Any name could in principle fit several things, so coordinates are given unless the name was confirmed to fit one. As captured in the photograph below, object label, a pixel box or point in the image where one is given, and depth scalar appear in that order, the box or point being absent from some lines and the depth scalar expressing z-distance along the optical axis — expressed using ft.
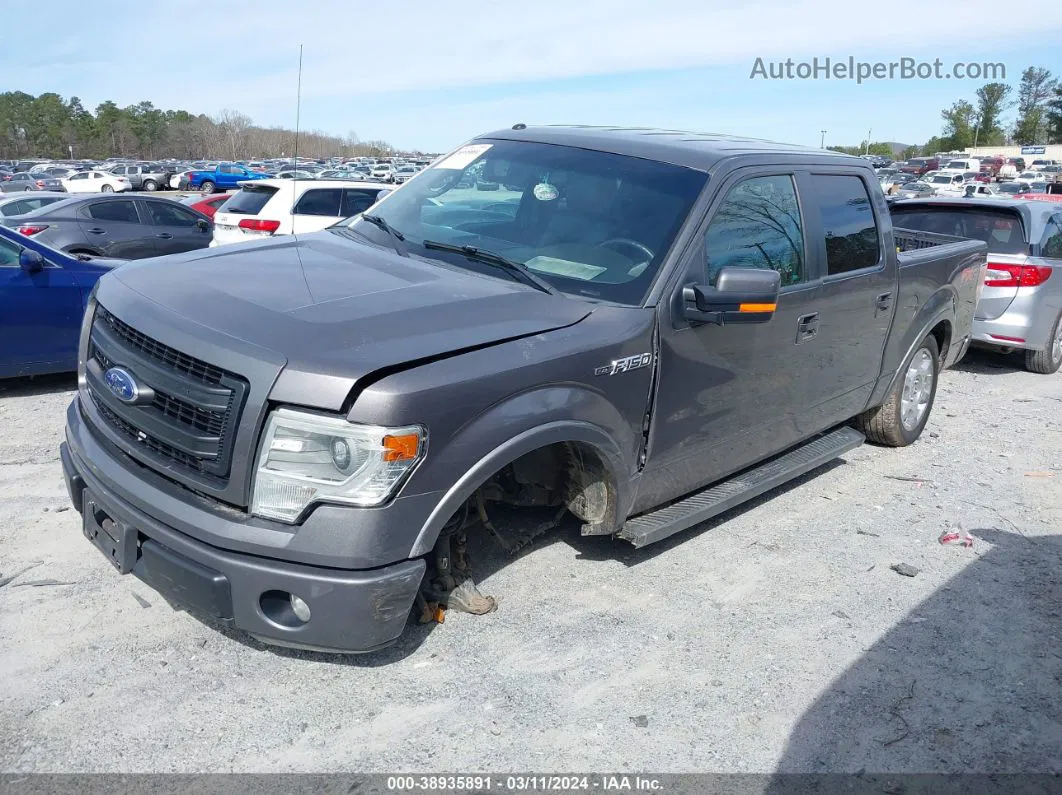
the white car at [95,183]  142.31
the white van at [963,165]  204.89
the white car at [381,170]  169.33
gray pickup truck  9.17
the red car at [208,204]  59.52
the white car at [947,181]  159.43
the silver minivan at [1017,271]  28.81
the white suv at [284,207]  37.96
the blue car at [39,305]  21.81
